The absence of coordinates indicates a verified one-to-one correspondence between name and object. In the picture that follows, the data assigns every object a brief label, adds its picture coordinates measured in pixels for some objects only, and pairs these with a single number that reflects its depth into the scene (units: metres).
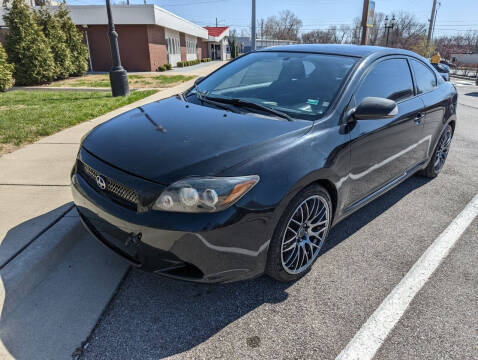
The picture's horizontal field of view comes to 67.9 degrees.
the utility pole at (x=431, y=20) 36.16
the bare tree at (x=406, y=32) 65.06
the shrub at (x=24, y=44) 14.67
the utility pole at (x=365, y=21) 24.05
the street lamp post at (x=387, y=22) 36.32
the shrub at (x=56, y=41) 16.53
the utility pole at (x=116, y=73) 10.17
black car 2.04
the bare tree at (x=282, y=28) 92.75
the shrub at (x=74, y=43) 18.02
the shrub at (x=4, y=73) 11.72
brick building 22.95
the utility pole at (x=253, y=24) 18.81
